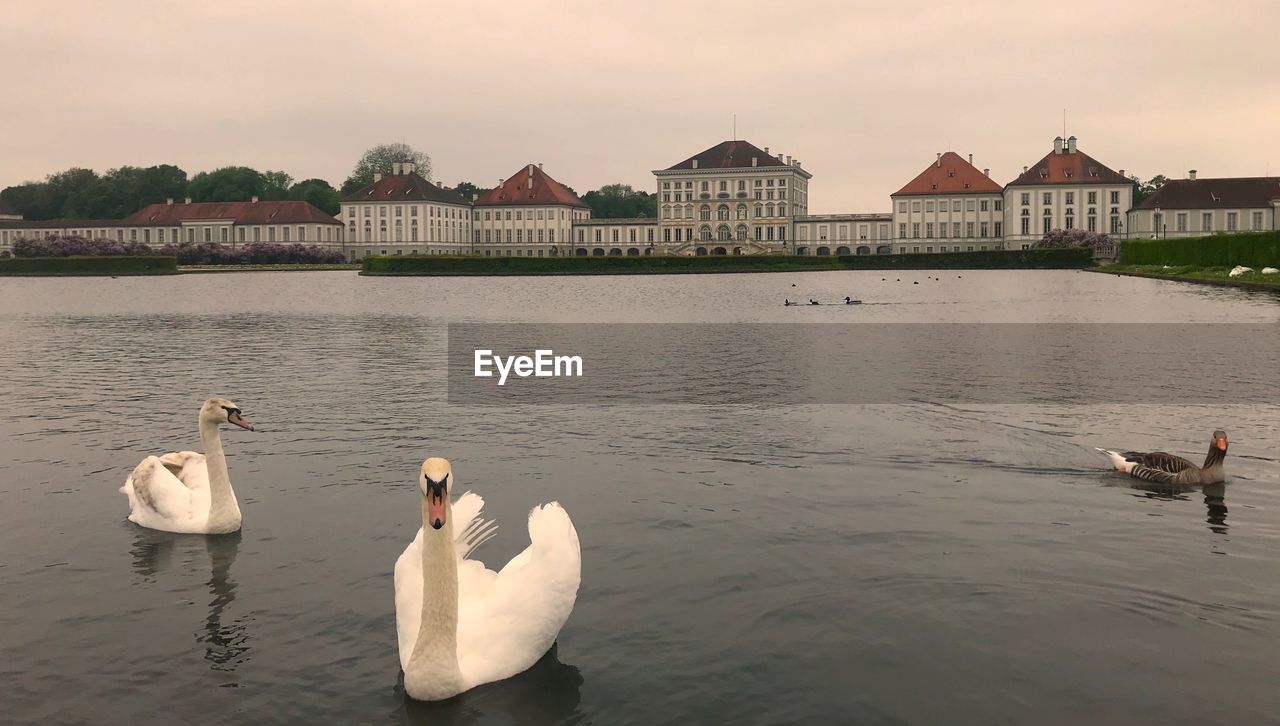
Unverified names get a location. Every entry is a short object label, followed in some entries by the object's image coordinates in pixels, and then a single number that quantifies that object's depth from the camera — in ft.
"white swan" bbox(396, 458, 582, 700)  21.44
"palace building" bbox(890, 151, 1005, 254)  545.44
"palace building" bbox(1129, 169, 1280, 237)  487.20
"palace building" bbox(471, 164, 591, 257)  585.22
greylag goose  38.40
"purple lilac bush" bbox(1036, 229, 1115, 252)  473.51
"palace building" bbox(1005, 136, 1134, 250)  517.14
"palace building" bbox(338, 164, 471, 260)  571.69
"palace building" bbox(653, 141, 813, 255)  558.97
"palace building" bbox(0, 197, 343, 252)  567.18
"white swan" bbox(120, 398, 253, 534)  33.04
